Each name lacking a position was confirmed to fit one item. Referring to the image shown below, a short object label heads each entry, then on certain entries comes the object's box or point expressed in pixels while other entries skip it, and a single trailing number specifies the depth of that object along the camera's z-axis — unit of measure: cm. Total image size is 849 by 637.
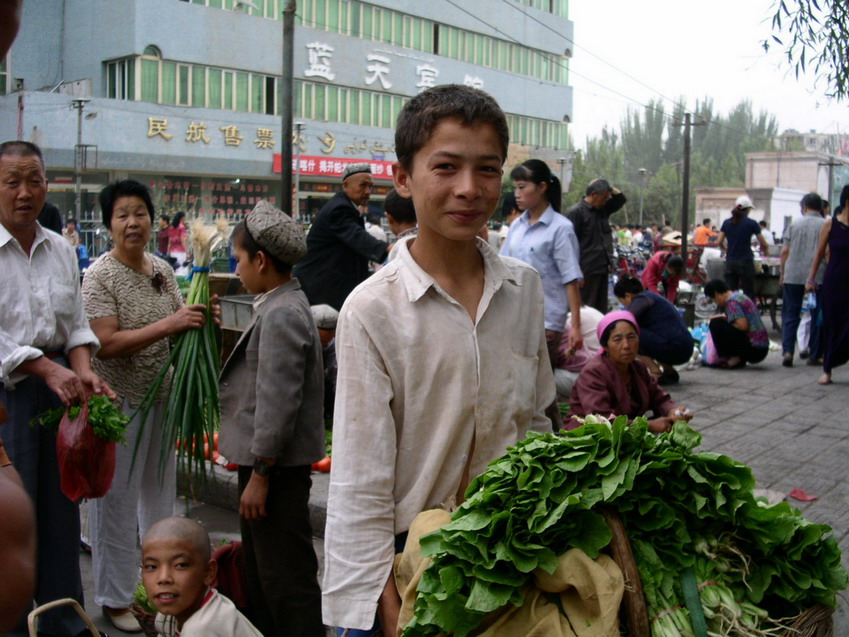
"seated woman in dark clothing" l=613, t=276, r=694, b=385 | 857
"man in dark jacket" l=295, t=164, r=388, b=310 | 650
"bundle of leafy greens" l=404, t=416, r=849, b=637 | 164
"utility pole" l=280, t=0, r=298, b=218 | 1368
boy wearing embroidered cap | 350
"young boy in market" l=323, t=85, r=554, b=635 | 192
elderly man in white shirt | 358
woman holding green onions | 419
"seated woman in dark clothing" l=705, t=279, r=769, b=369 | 1017
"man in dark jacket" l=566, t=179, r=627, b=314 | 896
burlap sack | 159
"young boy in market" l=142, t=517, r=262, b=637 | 324
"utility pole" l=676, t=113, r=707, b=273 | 2516
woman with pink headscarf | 553
